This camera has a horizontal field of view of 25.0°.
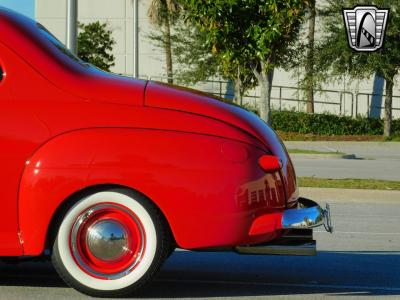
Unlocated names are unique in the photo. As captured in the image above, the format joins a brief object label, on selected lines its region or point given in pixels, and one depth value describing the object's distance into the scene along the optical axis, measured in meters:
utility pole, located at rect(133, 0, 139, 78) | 30.94
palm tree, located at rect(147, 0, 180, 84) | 43.09
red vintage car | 5.67
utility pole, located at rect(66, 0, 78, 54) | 13.49
